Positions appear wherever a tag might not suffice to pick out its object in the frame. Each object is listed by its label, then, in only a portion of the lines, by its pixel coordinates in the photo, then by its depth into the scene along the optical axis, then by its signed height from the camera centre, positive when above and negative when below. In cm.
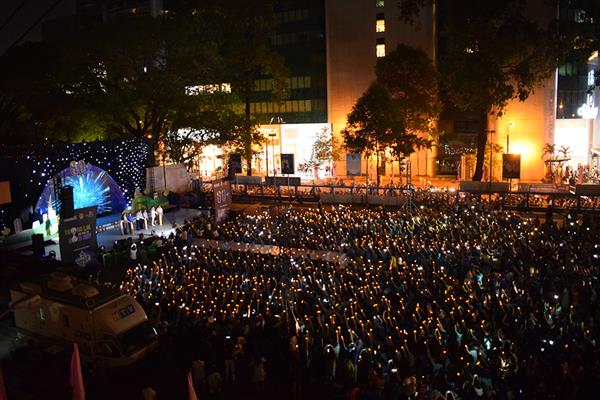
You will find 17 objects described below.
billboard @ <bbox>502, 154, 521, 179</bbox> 2888 -82
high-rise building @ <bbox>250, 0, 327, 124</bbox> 4747 +891
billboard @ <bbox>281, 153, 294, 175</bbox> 3397 -39
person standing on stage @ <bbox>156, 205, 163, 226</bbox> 2602 -260
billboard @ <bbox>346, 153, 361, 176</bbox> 4022 -75
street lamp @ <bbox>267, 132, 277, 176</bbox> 4744 +116
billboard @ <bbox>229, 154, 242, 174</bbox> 3597 -26
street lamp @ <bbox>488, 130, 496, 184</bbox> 3812 -11
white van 1110 -342
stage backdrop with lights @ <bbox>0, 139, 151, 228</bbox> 2417 -27
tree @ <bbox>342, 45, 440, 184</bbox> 3347 +312
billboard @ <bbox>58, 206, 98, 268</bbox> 1839 -266
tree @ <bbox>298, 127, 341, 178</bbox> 4281 +29
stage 2270 -334
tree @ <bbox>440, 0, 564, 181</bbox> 3250 +603
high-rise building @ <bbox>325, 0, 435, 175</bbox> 4381 +940
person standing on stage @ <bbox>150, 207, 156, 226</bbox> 2605 -272
